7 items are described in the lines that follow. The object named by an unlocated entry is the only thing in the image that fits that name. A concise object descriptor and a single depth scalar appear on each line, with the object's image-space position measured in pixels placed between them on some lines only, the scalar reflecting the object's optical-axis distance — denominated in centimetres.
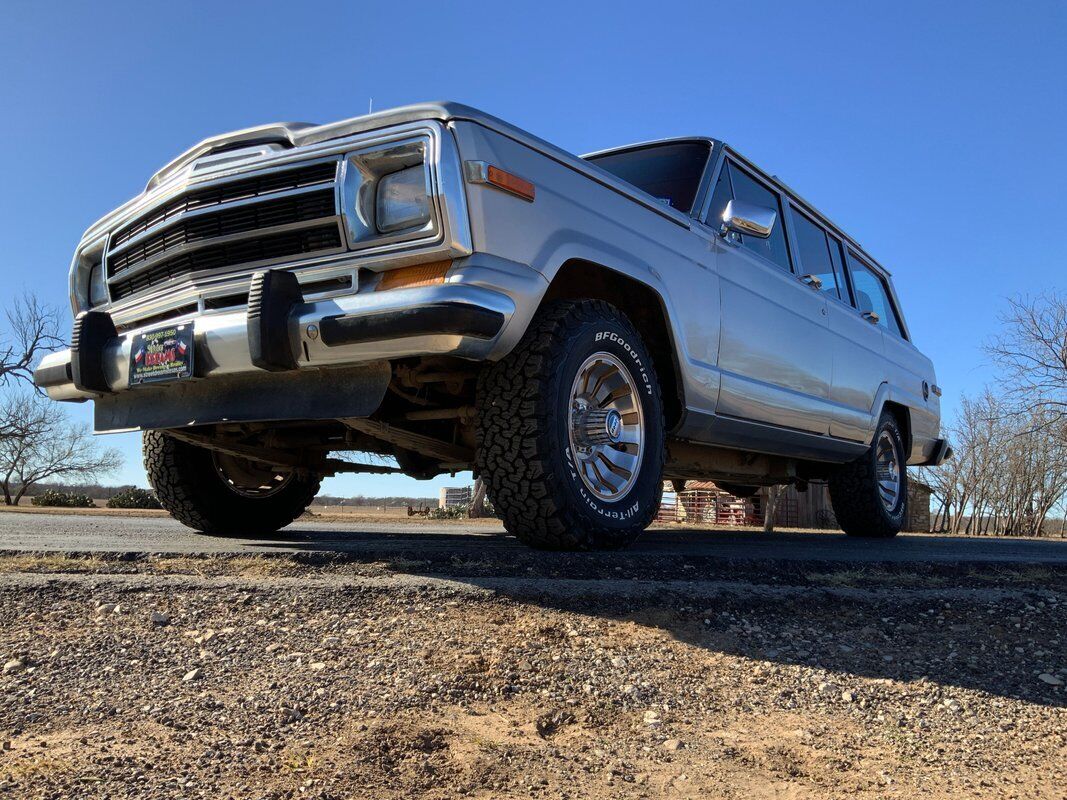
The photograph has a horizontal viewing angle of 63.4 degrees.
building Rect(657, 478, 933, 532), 2370
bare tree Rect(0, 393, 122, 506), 3772
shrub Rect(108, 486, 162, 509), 1939
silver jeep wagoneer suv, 317
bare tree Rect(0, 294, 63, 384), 3497
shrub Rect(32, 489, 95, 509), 2070
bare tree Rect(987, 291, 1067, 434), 2753
